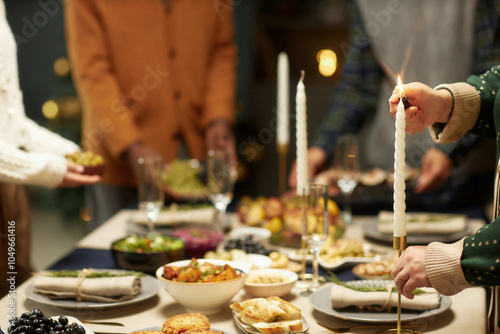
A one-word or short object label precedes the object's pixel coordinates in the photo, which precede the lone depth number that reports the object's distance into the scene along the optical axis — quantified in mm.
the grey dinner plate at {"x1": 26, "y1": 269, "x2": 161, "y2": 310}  1260
